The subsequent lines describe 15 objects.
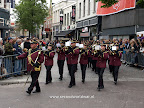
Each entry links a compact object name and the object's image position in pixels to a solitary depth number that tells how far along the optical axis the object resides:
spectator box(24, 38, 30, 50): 11.91
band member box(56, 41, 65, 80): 10.33
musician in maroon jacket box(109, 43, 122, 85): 9.24
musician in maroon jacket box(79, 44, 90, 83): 9.49
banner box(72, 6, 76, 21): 41.13
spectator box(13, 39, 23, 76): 10.53
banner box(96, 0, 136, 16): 21.30
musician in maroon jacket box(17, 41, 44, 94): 7.21
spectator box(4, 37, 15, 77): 9.93
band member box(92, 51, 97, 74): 12.55
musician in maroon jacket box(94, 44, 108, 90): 8.31
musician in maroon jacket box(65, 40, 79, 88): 8.75
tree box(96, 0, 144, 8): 15.79
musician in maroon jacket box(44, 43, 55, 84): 9.12
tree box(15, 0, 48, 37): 35.83
